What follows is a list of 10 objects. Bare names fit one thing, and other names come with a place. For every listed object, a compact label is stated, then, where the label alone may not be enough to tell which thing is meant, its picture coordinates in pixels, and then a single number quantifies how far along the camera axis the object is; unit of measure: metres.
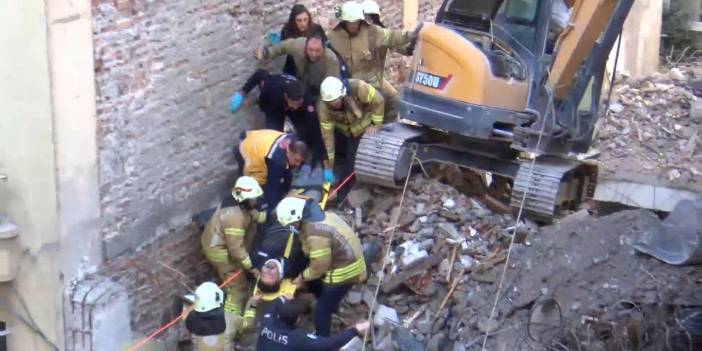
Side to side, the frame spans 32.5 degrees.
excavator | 10.80
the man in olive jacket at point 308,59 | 11.95
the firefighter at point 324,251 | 10.08
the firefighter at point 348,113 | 11.32
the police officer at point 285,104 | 11.59
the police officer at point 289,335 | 9.01
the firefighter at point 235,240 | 10.66
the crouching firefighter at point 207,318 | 9.78
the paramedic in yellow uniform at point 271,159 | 10.95
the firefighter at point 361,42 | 12.39
